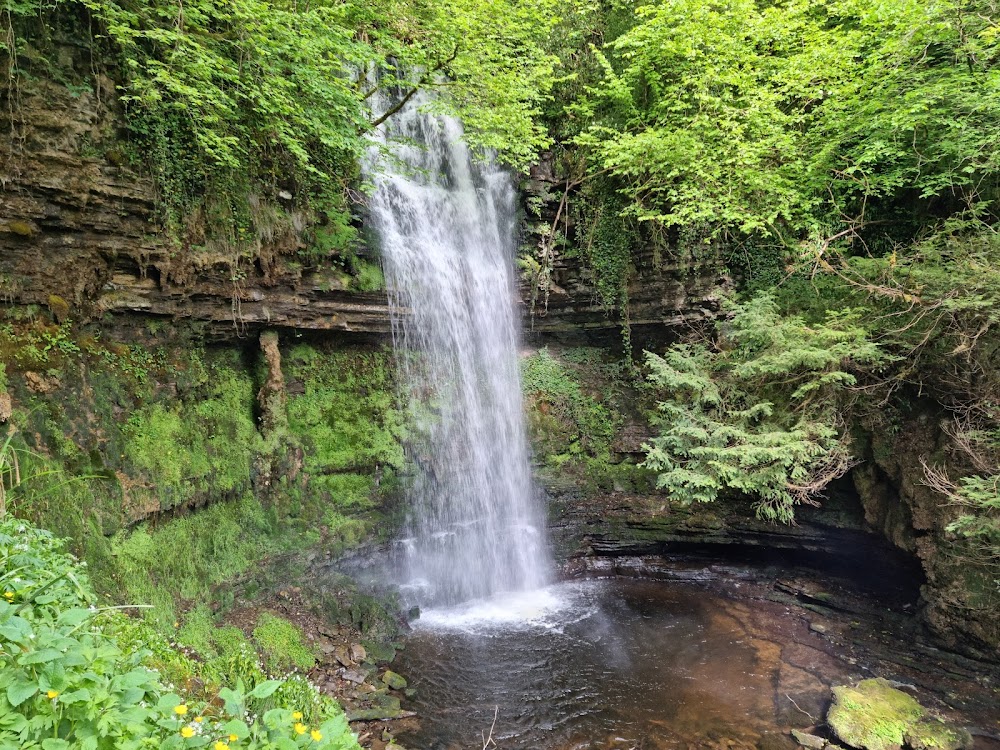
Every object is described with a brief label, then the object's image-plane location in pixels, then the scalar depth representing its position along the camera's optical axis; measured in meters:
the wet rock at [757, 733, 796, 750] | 5.59
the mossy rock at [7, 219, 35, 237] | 5.22
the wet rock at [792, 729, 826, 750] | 5.57
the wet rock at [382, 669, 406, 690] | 6.33
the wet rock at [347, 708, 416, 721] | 5.68
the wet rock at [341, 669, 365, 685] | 6.27
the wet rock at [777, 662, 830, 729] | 6.00
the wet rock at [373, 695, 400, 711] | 5.92
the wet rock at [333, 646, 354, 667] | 6.51
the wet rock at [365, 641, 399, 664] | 6.83
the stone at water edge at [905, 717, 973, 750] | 5.47
